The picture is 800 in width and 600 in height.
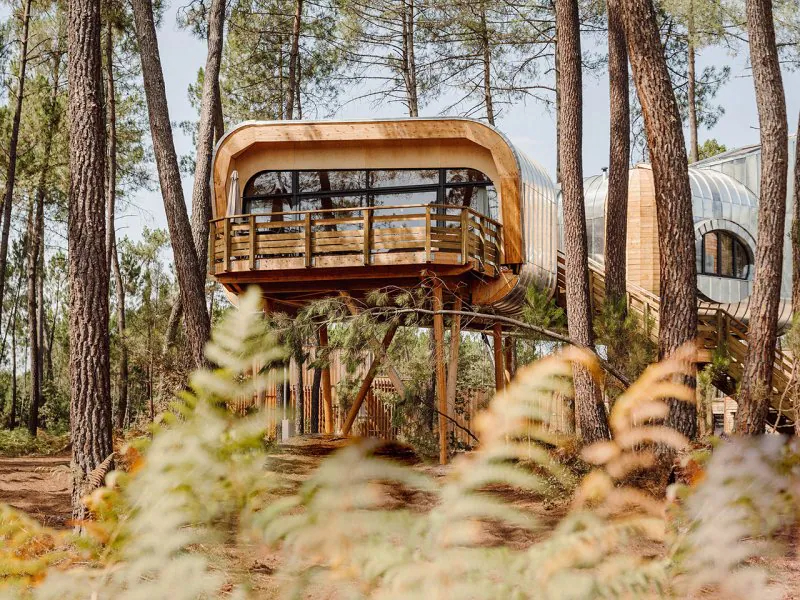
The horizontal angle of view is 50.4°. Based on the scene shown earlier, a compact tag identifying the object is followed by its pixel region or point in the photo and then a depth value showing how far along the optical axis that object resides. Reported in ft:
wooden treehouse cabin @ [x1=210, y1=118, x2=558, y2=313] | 44.98
